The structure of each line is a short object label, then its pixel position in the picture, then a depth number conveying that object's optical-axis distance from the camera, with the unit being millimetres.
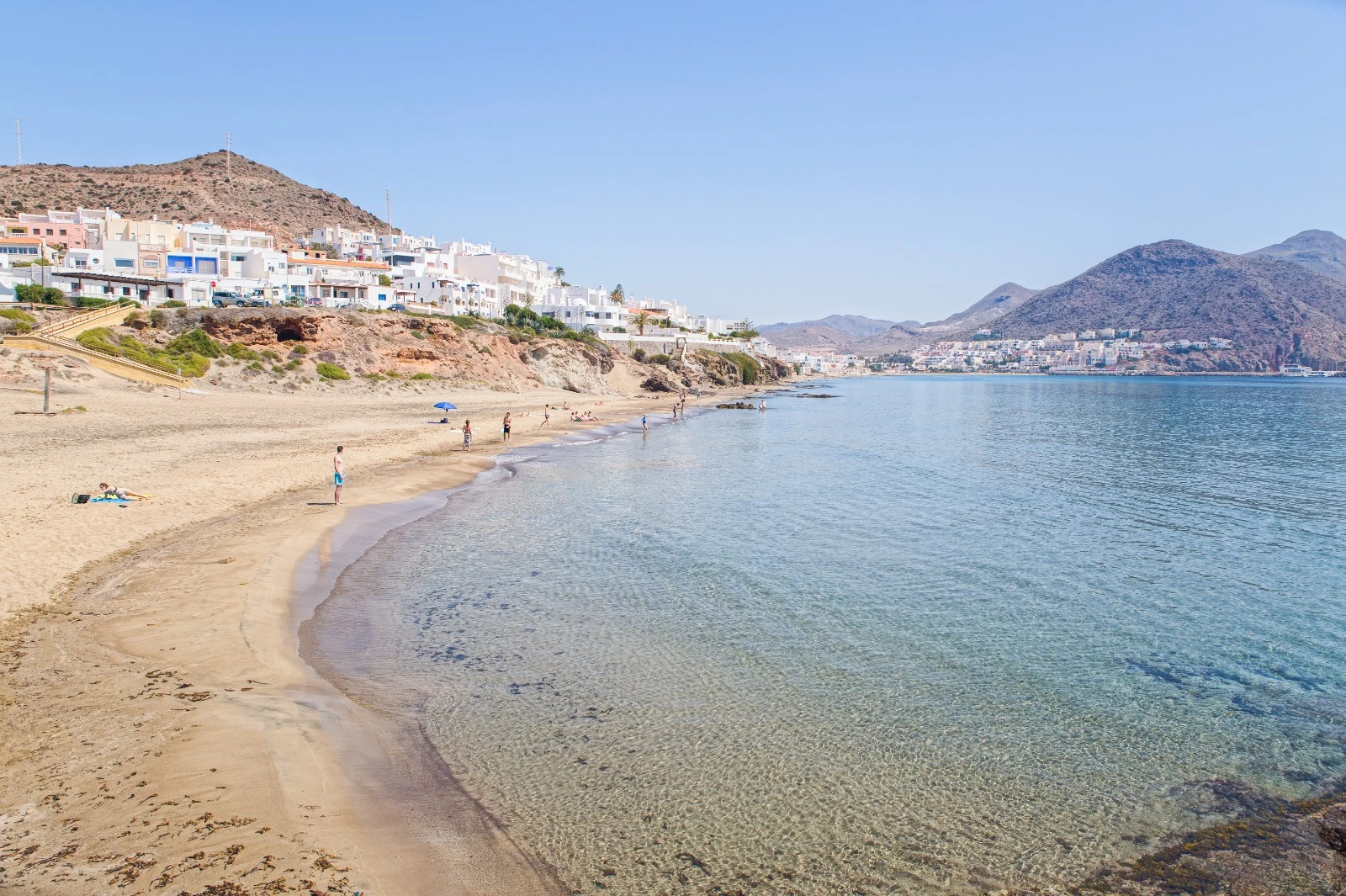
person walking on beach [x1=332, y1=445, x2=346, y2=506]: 20891
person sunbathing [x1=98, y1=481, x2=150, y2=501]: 17889
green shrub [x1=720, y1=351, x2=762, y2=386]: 122812
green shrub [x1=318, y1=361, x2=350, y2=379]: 51438
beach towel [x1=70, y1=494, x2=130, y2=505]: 17469
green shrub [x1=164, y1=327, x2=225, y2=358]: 46594
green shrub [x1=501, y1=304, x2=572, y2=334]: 85000
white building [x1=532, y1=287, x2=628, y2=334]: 103875
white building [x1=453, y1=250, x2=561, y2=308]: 97250
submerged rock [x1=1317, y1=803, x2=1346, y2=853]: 7516
